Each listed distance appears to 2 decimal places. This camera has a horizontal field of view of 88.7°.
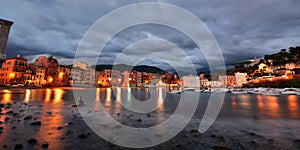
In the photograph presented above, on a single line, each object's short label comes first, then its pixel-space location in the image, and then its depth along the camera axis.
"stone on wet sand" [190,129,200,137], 7.16
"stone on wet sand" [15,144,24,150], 5.00
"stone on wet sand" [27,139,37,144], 5.55
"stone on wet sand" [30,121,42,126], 8.08
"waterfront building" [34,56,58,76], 64.91
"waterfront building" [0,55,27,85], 51.09
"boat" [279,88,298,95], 49.52
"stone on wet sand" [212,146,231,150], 5.43
